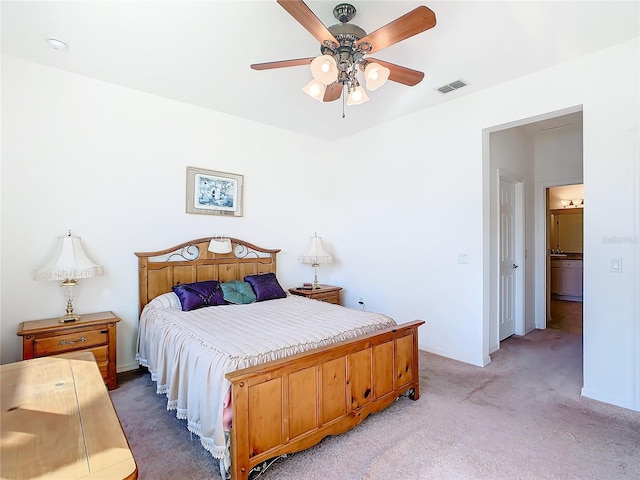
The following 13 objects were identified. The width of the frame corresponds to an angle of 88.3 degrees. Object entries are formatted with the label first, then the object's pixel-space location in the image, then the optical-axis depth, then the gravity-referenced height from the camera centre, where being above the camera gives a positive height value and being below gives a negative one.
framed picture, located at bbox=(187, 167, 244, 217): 3.79 +0.59
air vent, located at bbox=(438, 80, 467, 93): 3.22 +1.54
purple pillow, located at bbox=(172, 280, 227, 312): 3.20 -0.54
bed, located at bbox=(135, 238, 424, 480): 1.76 -0.82
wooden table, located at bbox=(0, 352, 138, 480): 0.87 -0.60
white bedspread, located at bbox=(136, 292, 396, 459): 1.88 -0.67
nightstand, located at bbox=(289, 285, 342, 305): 4.33 -0.70
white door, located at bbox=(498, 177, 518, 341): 4.33 -0.28
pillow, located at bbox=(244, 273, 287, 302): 3.74 -0.53
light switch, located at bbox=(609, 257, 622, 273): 2.61 -0.19
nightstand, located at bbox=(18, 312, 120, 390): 2.56 -0.80
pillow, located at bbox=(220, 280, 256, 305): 3.51 -0.56
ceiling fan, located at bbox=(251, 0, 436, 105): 1.73 +1.16
